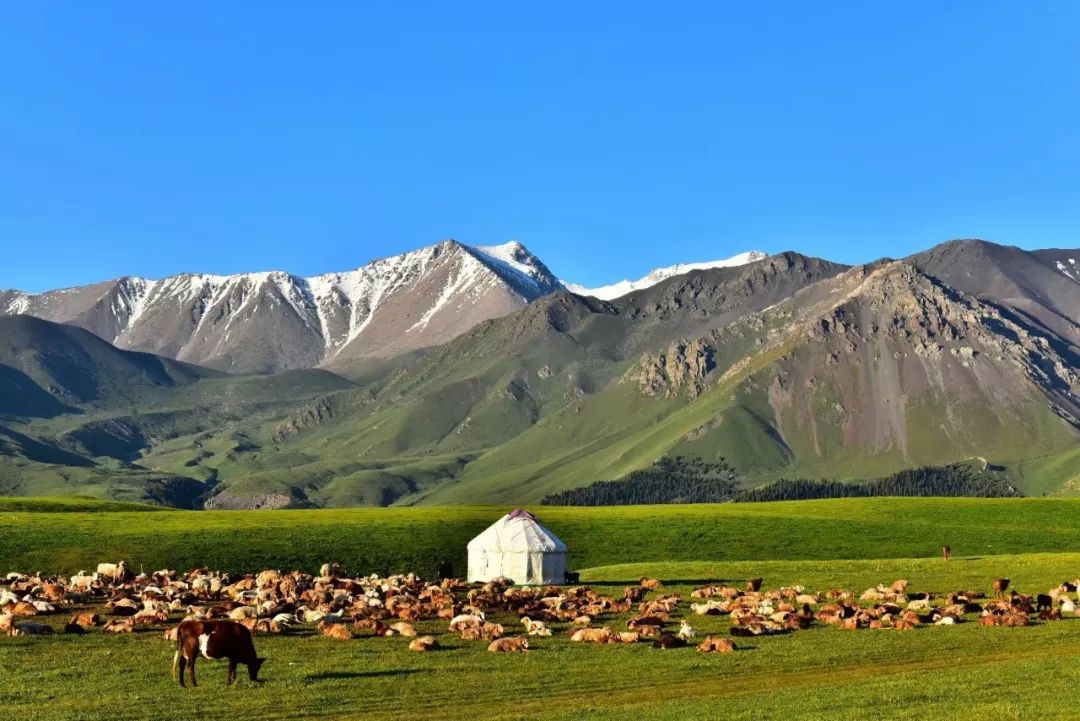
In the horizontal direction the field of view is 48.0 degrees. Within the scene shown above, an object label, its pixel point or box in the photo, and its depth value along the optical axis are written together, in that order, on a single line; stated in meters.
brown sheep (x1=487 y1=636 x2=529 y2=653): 44.06
